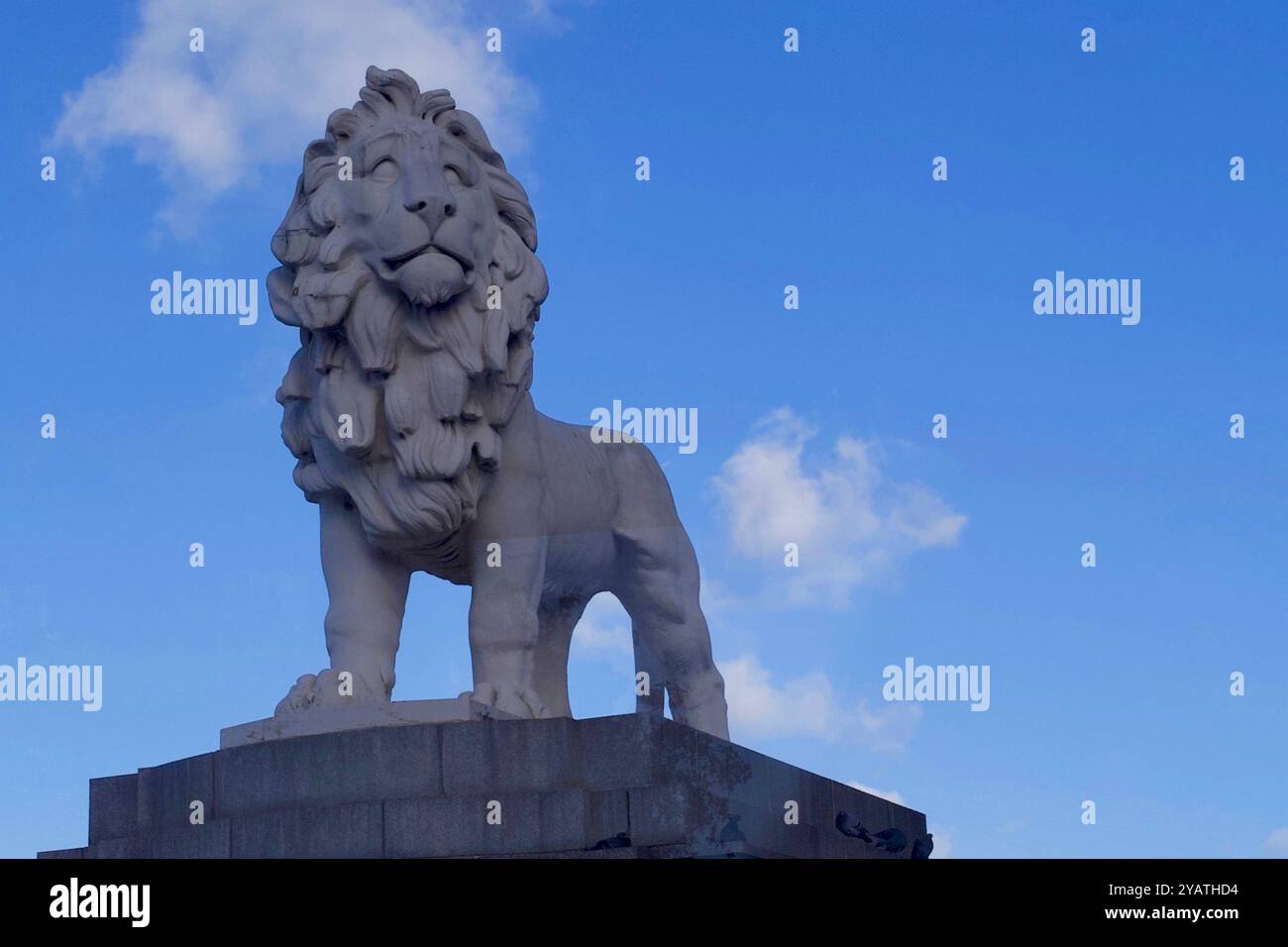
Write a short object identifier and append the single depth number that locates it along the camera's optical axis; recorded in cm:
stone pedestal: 955
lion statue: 1050
